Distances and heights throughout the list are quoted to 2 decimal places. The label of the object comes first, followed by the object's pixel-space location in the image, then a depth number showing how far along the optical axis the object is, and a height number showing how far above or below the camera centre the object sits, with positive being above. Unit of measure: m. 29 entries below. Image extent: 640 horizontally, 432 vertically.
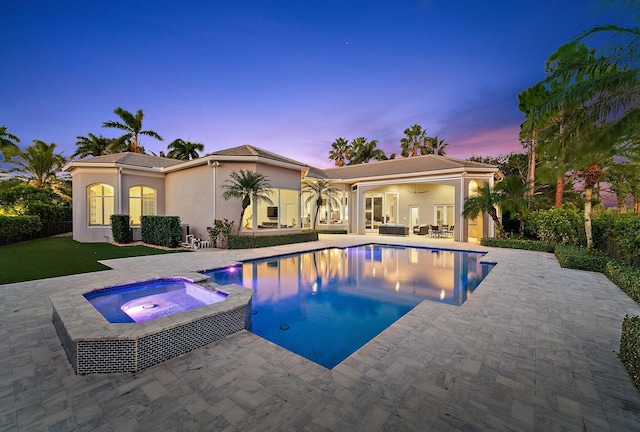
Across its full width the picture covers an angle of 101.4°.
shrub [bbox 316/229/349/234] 22.38 -1.52
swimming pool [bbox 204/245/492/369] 5.00 -2.26
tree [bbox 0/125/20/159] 20.95 +5.53
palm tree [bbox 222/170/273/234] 13.27 +1.30
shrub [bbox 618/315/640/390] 2.99 -1.66
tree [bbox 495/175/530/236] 14.18 +1.00
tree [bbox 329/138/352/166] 40.19 +9.67
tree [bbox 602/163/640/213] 13.85 +1.53
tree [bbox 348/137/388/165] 38.59 +9.23
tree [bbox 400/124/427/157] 35.94 +10.16
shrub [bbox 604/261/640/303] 6.00 -1.65
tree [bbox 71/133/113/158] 27.52 +7.14
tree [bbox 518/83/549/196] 16.82 +7.38
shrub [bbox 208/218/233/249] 13.75 -0.95
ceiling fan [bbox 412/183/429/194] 22.70 +2.19
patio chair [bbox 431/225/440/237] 19.41 -1.17
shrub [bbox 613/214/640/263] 7.00 -0.68
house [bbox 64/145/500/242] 14.41 +1.66
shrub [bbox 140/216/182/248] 13.70 -0.89
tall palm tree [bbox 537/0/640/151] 4.87 +2.49
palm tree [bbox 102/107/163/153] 23.91 +8.11
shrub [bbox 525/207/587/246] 12.03 -0.65
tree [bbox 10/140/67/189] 22.17 +4.30
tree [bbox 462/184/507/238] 14.58 +0.53
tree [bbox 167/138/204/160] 30.86 +7.64
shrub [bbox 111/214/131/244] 14.65 -0.81
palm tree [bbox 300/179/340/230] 18.88 +1.82
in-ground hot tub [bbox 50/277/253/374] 3.29 -1.67
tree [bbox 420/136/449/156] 36.09 +9.36
